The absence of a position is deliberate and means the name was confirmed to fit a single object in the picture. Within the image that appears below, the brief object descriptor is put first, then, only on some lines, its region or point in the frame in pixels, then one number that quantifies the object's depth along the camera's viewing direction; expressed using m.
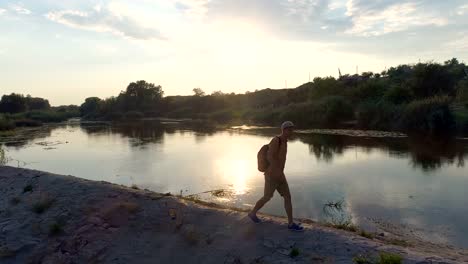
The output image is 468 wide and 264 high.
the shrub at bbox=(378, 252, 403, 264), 5.54
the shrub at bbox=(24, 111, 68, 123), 65.69
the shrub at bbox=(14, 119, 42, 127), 54.44
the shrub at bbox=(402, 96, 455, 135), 33.09
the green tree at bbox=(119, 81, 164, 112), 95.38
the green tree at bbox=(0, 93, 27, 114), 82.50
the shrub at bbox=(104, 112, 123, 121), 85.43
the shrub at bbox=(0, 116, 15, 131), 42.86
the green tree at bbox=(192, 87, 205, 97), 93.56
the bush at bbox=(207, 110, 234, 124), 66.96
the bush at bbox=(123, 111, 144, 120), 86.07
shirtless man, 6.87
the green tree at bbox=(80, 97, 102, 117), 95.24
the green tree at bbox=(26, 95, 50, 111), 117.14
